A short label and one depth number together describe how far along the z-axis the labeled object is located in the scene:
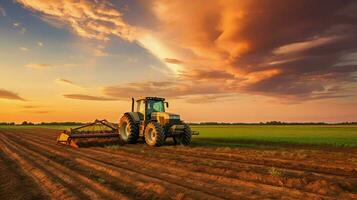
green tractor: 16.14
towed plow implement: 17.08
